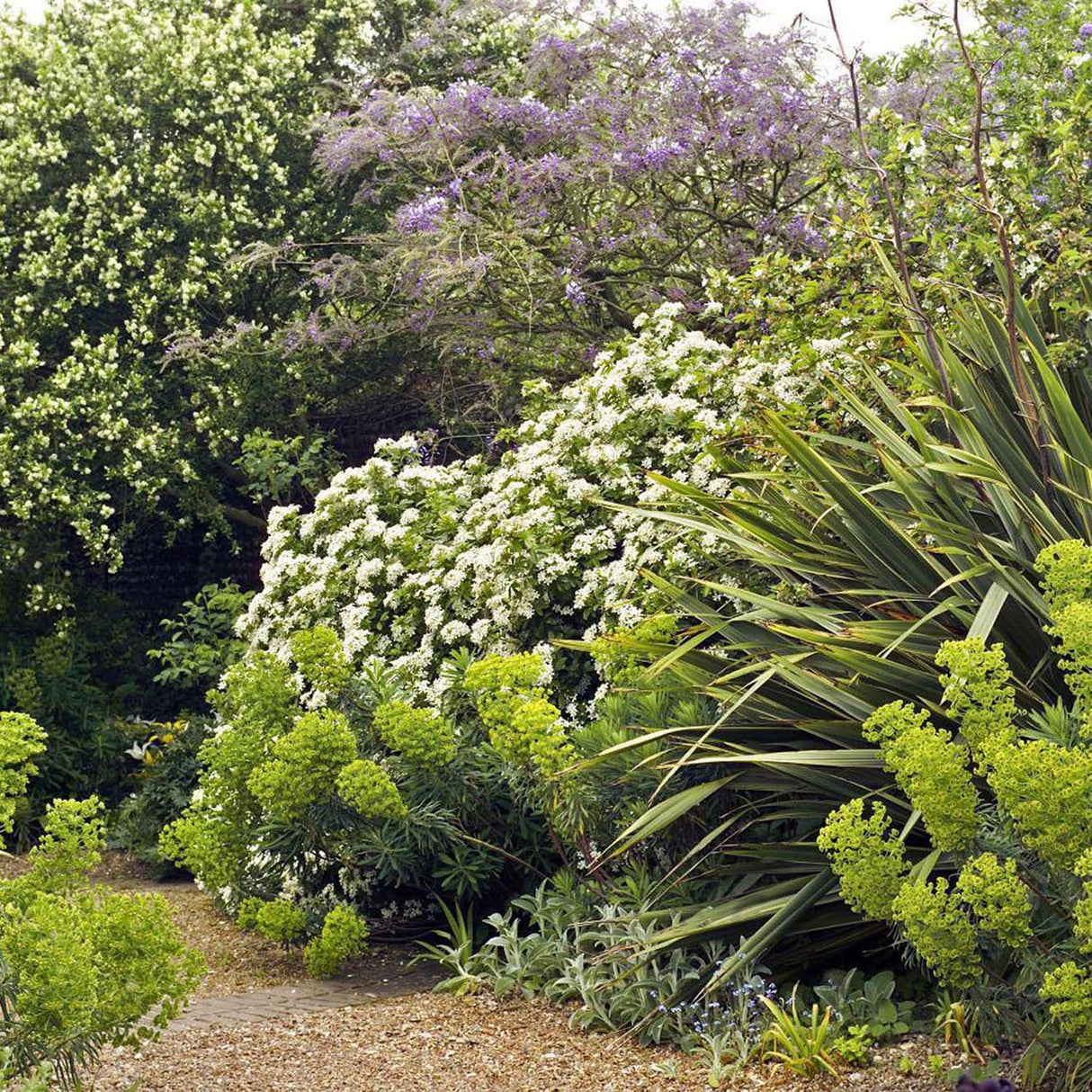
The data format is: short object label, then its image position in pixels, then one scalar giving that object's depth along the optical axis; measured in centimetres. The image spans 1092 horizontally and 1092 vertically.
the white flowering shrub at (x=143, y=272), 935
